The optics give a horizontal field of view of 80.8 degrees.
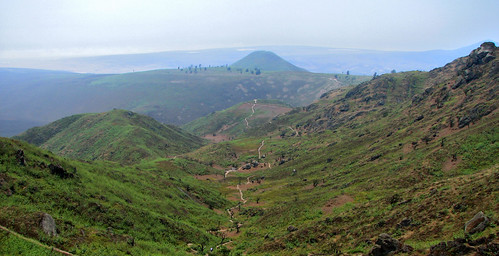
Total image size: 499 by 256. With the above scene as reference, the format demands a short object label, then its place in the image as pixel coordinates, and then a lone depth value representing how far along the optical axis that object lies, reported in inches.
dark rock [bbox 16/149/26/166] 1485.5
